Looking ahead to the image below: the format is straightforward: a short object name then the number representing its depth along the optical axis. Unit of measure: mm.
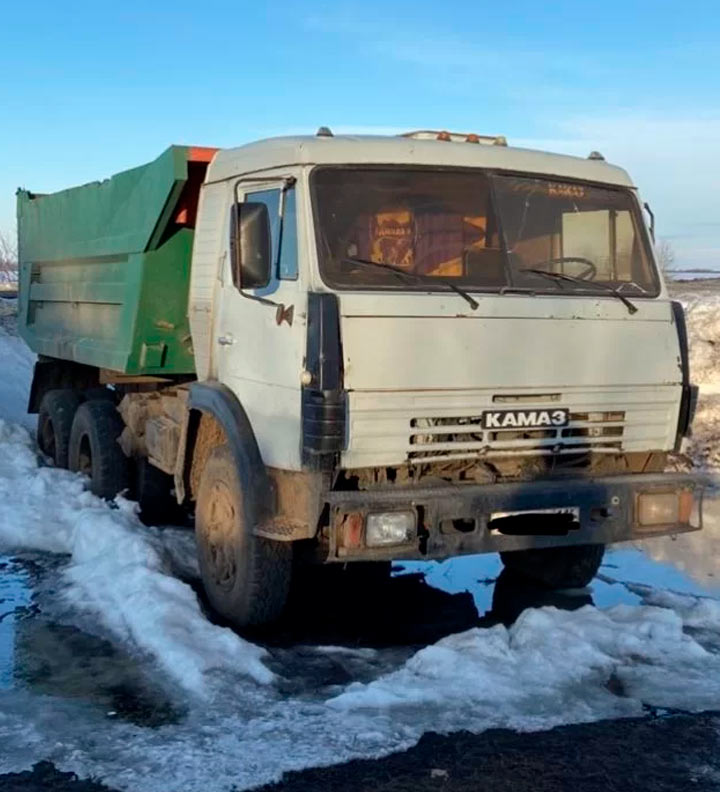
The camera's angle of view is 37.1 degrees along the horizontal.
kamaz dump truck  5336
